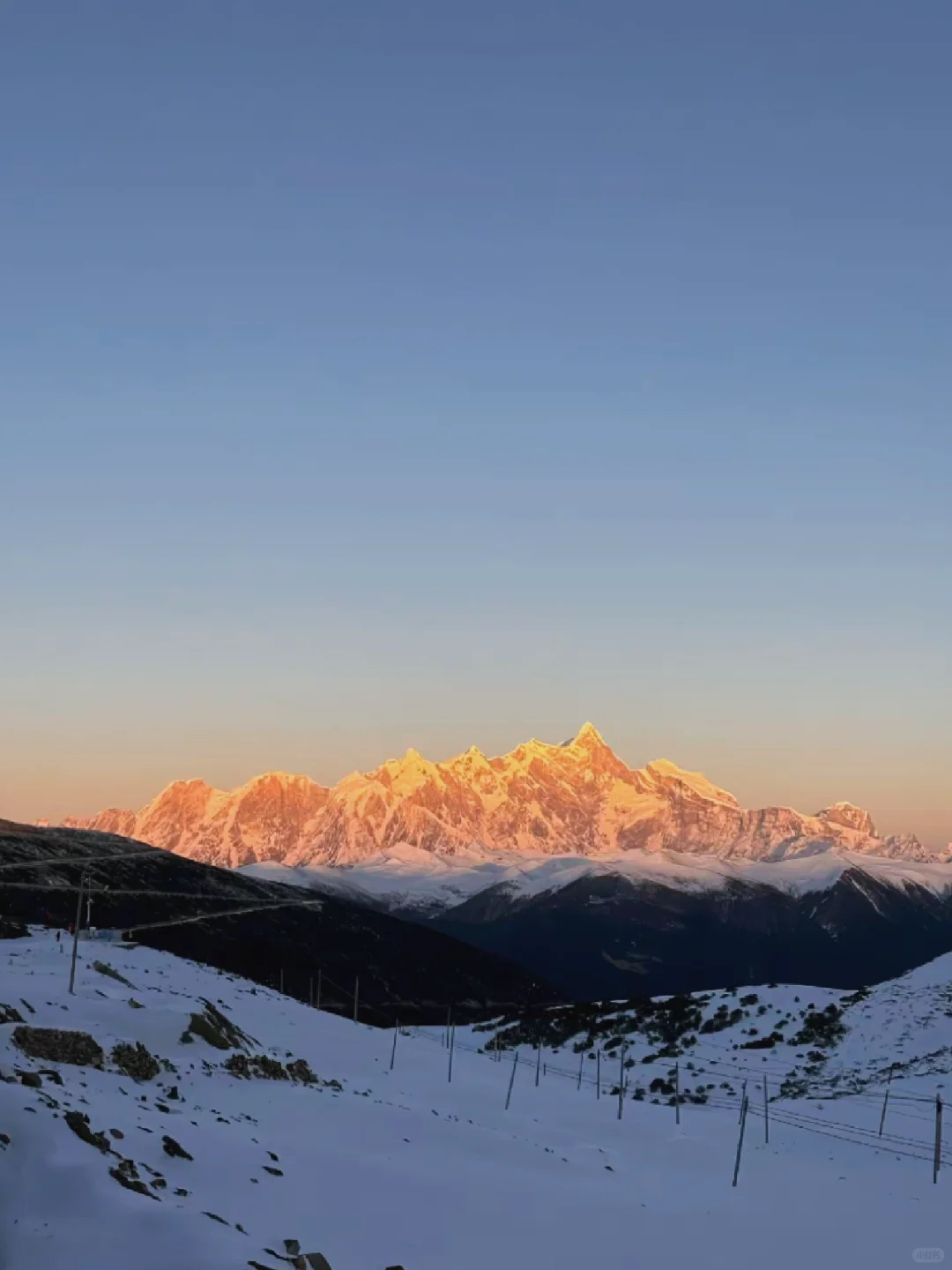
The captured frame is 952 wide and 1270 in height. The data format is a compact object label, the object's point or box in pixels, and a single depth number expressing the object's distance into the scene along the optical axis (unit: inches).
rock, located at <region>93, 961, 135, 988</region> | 2130.2
